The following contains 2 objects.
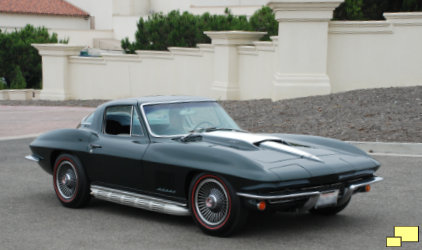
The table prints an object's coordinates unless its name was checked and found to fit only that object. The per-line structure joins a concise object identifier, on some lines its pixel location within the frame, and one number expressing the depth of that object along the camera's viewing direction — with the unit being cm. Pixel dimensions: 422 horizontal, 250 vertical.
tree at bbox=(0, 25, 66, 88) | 3362
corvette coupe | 620
